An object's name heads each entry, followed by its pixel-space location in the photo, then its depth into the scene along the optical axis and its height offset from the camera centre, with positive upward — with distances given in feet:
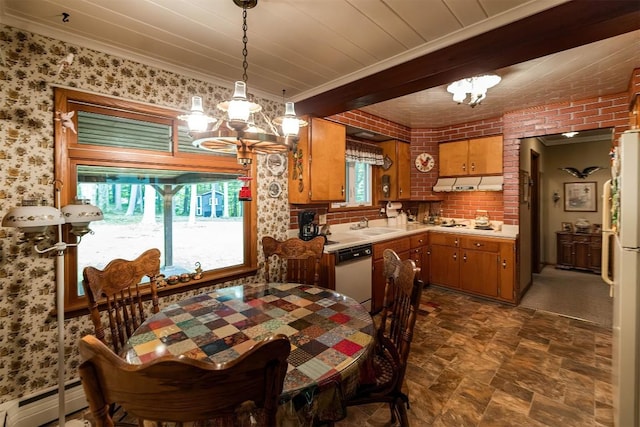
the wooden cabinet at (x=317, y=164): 9.71 +1.67
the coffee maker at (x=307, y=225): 10.14 -0.53
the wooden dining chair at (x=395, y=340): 4.64 -2.39
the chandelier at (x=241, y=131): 4.07 +1.24
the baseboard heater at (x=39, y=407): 5.45 -4.01
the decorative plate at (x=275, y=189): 9.60 +0.74
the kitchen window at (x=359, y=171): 12.80 +1.92
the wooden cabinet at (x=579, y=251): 16.12 -2.42
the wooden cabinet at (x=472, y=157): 12.75 +2.55
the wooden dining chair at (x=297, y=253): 7.72 -1.17
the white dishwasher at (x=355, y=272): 9.48 -2.17
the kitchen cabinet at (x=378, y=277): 10.75 -2.55
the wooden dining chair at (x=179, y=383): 2.18 -1.38
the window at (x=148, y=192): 6.30 +0.53
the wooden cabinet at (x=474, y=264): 11.71 -2.42
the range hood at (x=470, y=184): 12.67 +1.26
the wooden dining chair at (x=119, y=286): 4.86 -1.40
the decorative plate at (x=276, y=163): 9.53 +1.62
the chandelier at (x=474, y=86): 8.02 +3.61
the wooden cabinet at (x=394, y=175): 14.06 +1.80
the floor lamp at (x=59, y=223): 4.89 -0.21
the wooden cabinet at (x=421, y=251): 12.73 -1.91
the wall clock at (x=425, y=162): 14.62 +2.49
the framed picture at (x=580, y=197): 16.76 +0.78
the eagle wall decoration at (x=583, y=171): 16.63 +2.33
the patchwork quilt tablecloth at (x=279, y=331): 3.56 -1.91
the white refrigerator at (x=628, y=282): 4.36 -1.16
